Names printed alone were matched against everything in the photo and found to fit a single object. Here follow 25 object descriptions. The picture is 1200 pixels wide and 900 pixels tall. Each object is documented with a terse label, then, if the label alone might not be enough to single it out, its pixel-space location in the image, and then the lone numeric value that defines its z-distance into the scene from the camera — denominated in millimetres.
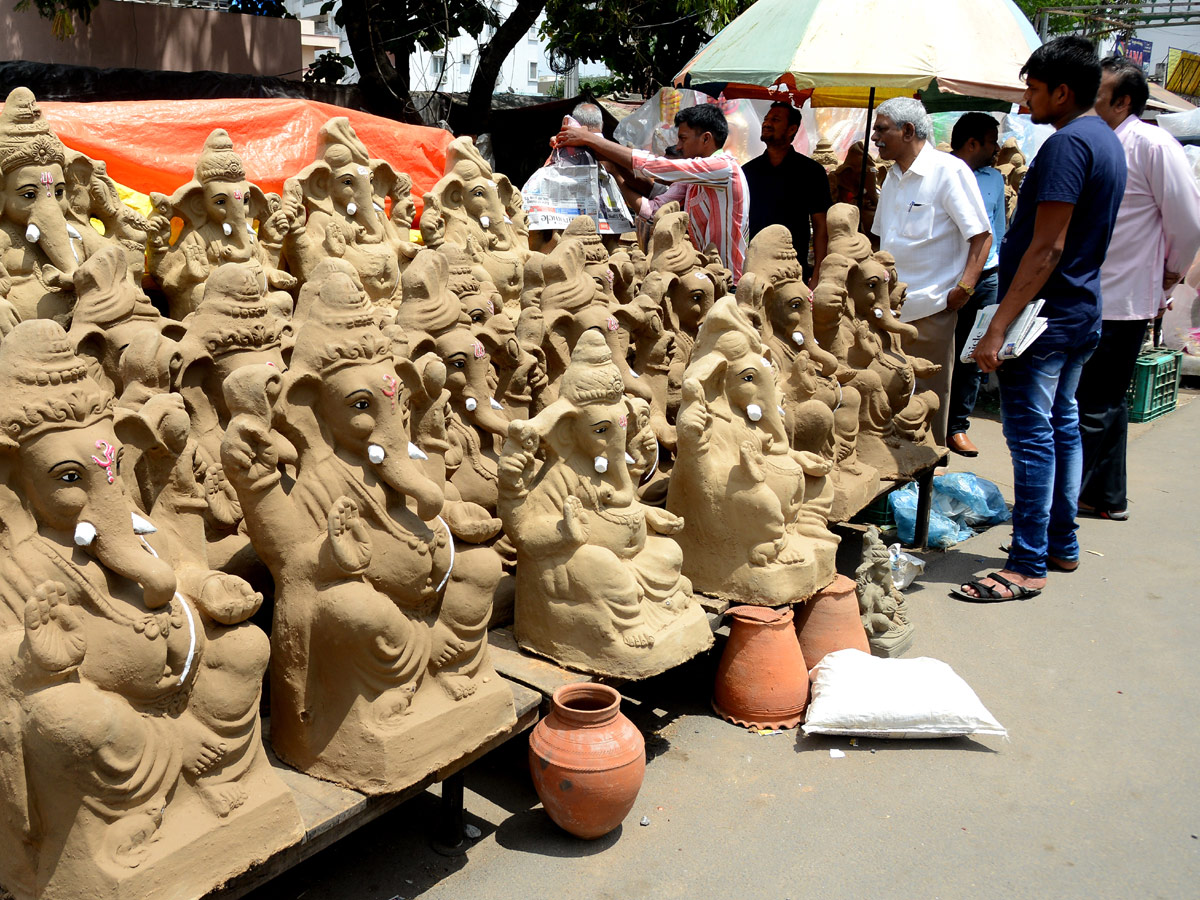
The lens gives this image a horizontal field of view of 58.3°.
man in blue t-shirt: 4812
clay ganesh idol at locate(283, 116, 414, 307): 5223
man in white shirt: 6062
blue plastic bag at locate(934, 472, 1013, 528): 6352
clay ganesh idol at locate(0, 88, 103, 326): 4086
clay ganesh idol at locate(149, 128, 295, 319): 4617
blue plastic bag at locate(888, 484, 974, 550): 6070
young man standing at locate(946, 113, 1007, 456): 7039
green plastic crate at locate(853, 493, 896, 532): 6090
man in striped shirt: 6320
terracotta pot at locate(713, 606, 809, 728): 4008
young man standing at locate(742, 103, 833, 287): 6910
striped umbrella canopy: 6574
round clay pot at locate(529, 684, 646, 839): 3197
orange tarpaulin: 5977
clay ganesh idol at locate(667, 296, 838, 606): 4137
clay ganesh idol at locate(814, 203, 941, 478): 5477
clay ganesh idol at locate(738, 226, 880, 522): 4914
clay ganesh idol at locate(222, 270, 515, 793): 2838
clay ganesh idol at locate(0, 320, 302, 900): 2256
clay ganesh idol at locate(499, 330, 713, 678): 3535
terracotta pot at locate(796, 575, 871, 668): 4352
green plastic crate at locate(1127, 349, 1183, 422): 9047
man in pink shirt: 5824
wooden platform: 2570
